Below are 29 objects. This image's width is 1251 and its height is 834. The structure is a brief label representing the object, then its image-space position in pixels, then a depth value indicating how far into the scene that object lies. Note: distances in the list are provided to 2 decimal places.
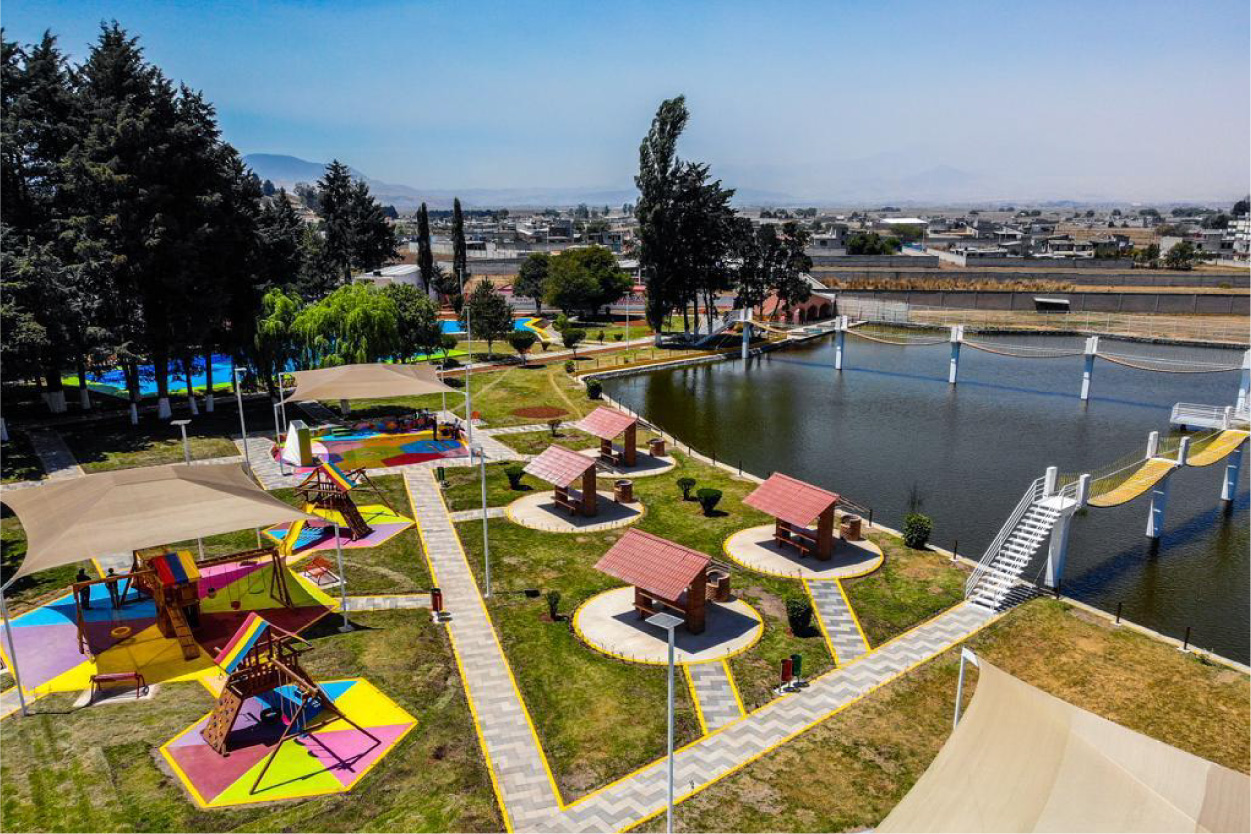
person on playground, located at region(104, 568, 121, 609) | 24.94
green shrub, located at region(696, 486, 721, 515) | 34.44
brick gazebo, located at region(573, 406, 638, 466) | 39.02
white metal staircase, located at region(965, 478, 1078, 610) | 26.97
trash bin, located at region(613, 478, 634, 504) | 35.91
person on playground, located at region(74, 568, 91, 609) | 24.07
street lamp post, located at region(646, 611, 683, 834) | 14.27
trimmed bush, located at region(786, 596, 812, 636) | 24.19
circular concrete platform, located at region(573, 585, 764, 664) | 23.42
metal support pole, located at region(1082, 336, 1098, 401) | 53.78
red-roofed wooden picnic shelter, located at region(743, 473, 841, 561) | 29.03
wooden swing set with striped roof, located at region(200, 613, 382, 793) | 18.36
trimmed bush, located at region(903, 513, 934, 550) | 30.95
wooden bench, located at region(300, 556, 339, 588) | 27.72
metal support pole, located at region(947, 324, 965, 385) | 61.84
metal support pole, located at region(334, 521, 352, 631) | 24.33
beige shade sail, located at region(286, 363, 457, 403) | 41.16
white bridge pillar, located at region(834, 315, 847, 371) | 69.00
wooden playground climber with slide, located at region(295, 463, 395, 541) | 31.76
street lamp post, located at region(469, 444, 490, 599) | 25.53
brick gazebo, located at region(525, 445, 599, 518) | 33.25
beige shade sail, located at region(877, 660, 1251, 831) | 11.98
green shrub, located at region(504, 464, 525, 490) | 37.59
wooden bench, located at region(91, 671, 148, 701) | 20.58
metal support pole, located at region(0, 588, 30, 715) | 19.13
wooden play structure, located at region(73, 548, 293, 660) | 22.70
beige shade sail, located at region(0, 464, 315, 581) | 20.92
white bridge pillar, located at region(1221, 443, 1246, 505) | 36.81
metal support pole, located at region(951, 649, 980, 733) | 16.77
